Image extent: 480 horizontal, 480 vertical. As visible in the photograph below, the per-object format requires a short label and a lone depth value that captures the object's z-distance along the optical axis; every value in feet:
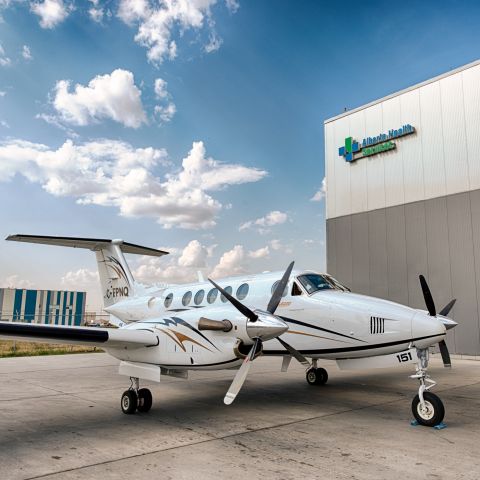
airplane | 21.86
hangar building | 57.36
